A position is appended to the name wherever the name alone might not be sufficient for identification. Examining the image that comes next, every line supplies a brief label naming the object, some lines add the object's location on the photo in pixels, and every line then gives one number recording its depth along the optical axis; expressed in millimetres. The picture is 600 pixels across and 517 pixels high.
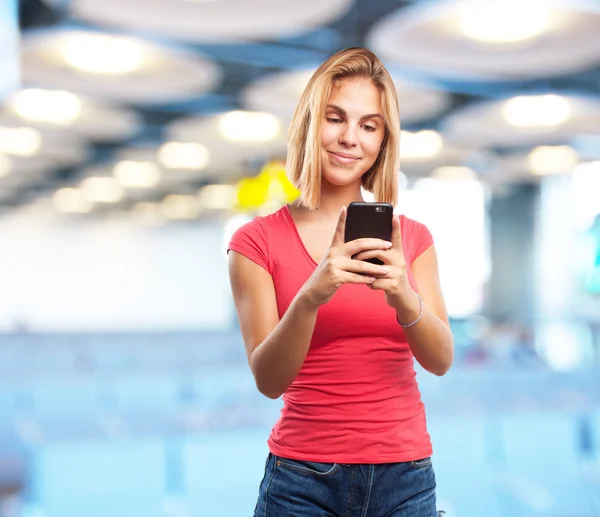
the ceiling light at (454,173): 16606
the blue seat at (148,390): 6180
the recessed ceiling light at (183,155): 14243
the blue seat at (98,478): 2830
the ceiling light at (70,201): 22109
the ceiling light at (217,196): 21000
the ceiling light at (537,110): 9500
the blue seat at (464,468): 3508
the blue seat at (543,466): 3555
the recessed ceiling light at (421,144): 12326
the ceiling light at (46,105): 9602
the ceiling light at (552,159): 14344
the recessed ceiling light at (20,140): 12398
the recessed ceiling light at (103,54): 6941
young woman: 1195
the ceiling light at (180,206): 23402
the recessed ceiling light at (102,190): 19516
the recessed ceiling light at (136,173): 16688
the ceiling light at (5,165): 15470
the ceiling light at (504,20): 5621
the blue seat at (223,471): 3031
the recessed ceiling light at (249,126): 11234
